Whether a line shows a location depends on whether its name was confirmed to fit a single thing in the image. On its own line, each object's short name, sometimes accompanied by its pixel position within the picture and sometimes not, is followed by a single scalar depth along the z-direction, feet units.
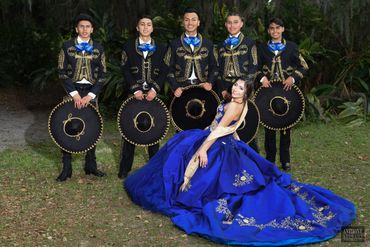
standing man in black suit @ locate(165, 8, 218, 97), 22.33
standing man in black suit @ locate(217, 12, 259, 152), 22.56
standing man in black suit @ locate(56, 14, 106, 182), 21.39
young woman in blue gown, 16.70
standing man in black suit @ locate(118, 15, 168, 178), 21.95
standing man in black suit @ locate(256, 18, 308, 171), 23.11
